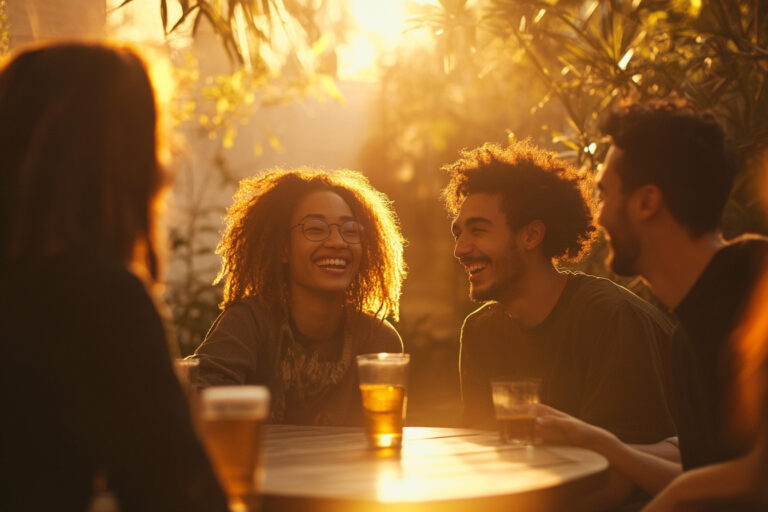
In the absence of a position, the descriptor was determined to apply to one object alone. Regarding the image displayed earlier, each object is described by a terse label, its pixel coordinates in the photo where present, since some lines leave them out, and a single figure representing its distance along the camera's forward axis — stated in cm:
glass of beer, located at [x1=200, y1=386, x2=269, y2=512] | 128
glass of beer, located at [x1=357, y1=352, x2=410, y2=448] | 193
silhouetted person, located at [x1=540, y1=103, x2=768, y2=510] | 188
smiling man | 255
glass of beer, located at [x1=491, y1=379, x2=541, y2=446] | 199
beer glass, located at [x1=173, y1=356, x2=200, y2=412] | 213
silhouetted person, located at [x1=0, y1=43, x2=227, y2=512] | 109
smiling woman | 303
